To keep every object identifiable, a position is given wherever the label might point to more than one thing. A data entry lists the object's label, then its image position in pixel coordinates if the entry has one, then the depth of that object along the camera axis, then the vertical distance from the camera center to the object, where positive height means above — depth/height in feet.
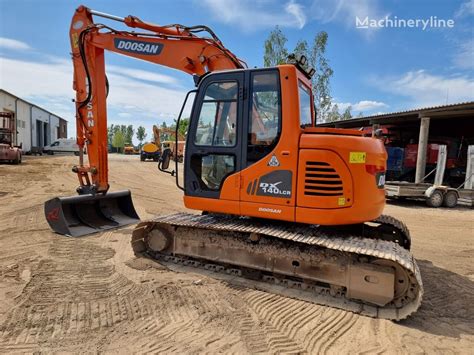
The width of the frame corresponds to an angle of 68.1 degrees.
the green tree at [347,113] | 156.46 +18.90
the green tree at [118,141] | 293.96 +2.52
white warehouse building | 113.91 +7.33
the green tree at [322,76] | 86.43 +19.69
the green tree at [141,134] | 368.15 +11.76
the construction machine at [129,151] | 200.19 -3.60
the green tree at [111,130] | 379.86 +14.79
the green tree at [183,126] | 149.47 +9.33
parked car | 134.21 -2.00
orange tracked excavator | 12.97 -1.78
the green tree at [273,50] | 86.53 +25.22
